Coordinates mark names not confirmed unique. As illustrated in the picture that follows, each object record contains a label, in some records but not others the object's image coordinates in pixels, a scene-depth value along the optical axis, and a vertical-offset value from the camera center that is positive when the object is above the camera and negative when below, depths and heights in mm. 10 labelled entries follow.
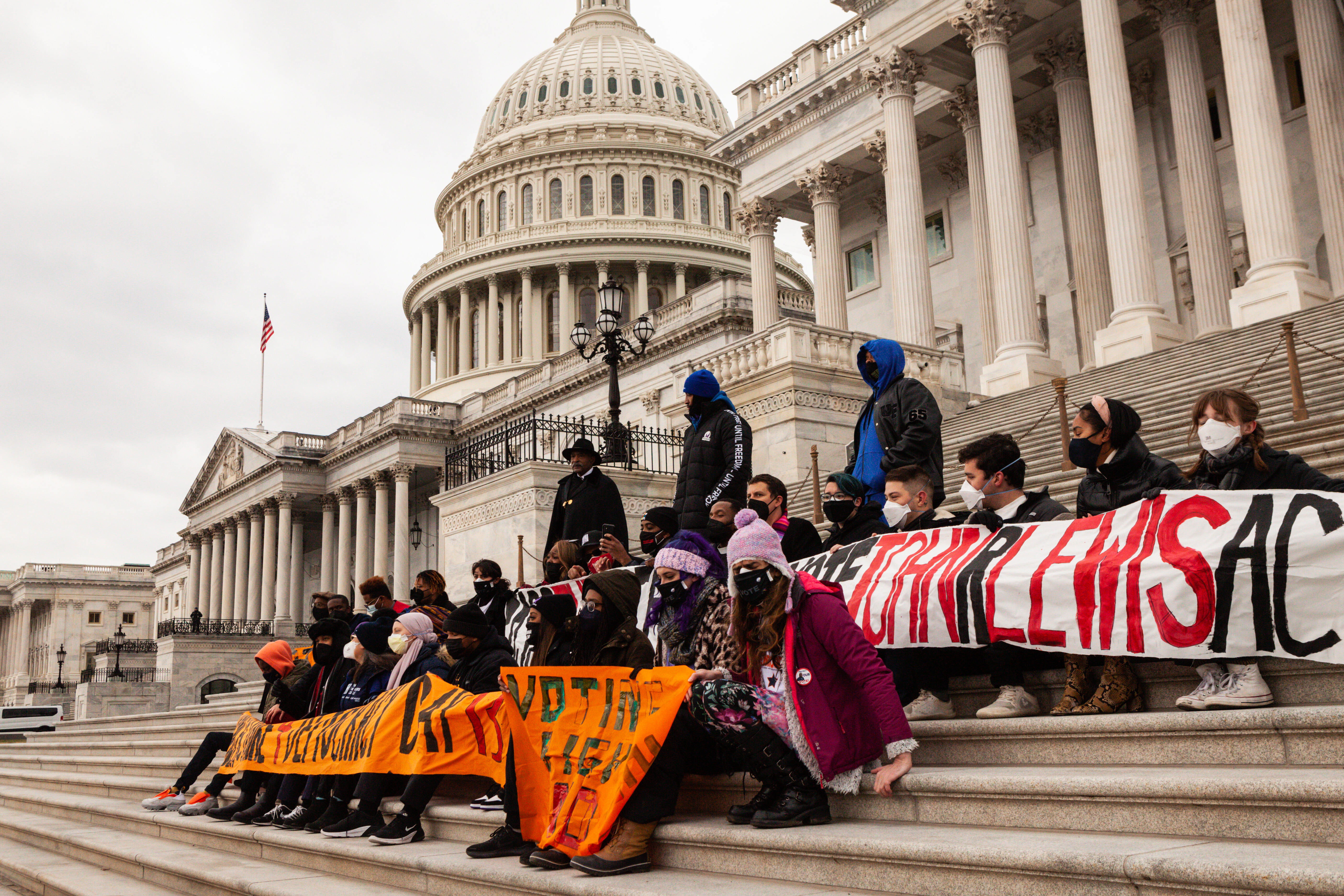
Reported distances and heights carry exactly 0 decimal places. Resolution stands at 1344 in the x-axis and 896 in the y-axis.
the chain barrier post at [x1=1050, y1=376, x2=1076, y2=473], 13234 +2582
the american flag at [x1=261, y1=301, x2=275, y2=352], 62062 +18328
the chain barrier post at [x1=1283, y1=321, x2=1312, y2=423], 11312 +2375
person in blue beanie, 9102 +1576
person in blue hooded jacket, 8180 +1641
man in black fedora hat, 10766 +1475
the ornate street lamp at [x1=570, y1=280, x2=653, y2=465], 18078 +5069
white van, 43938 -1098
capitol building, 19719 +10138
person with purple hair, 6195 +316
